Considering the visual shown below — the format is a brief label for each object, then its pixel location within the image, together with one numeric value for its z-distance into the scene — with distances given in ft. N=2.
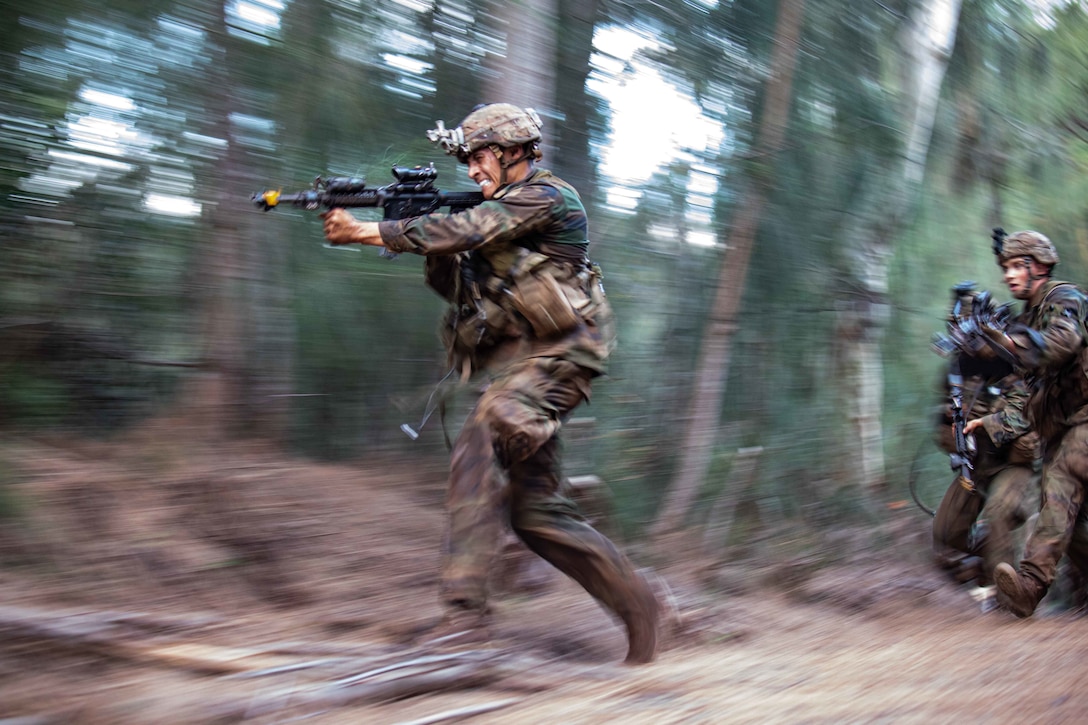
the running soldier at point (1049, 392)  19.06
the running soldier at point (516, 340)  12.42
